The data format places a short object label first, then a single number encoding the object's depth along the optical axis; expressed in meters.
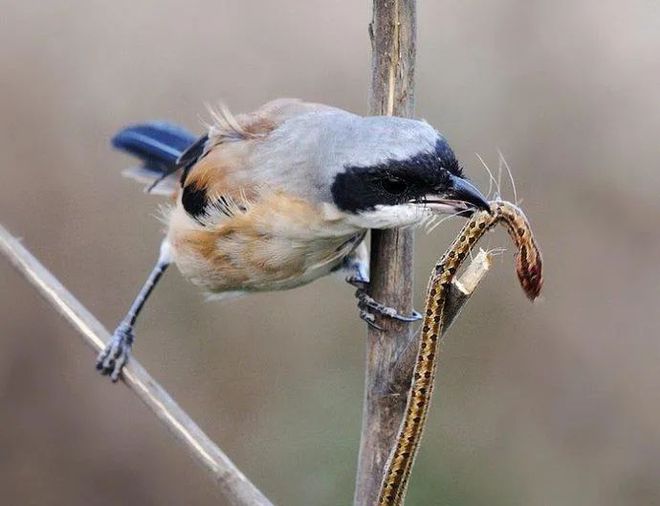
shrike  4.42
